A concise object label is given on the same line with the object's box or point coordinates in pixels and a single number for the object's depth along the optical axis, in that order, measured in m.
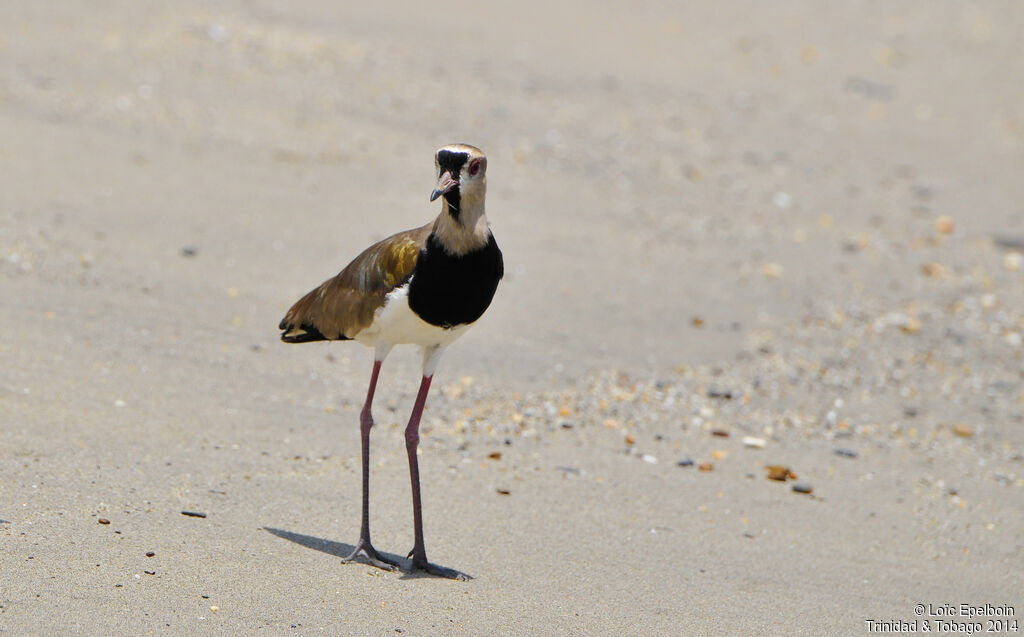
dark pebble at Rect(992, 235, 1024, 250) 20.81
